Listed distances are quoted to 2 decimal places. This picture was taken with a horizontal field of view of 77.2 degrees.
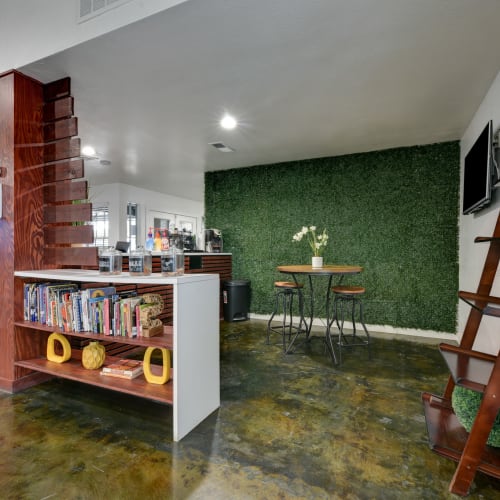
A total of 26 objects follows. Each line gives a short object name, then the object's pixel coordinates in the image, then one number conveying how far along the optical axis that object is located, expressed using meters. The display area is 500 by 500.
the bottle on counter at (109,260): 2.21
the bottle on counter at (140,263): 2.19
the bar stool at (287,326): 3.55
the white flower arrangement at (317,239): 3.56
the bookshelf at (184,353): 1.82
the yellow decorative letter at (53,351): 2.46
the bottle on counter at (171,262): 2.06
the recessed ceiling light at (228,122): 3.33
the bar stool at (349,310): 3.23
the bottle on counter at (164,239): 3.89
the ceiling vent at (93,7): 2.04
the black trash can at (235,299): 4.91
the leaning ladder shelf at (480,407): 1.41
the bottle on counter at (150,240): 3.81
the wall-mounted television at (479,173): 2.36
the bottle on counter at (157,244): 4.19
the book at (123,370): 2.14
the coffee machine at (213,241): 5.27
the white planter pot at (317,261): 3.40
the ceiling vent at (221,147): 4.20
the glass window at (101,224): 7.02
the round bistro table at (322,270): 2.97
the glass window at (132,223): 7.18
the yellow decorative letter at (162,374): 1.98
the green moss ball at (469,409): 1.58
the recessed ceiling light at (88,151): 4.49
